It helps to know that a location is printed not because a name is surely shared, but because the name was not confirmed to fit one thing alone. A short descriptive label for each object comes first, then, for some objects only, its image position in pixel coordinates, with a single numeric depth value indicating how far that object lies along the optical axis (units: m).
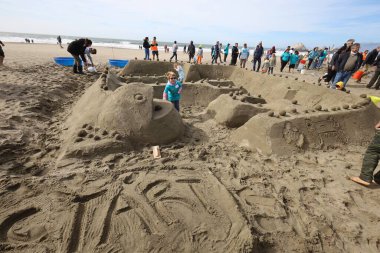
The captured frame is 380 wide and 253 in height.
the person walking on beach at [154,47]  12.58
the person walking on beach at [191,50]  13.49
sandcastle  3.88
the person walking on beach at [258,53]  11.24
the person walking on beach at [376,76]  8.12
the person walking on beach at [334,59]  6.40
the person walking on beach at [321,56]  15.42
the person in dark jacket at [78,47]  8.16
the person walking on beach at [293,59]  12.48
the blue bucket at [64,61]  11.91
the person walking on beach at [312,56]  14.75
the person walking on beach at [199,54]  13.58
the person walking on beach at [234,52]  11.95
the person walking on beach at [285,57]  11.91
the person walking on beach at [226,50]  14.99
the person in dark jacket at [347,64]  6.16
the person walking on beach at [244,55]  11.57
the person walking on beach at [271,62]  11.67
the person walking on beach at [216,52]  13.64
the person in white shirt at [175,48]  13.14
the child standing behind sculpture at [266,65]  11.19
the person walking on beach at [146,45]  12.24
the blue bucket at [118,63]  12.95
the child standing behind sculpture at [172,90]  4.98
